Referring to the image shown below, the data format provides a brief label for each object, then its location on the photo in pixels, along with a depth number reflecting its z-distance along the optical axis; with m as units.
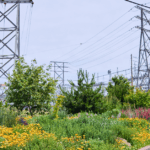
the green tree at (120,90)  16.39
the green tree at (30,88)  9.40
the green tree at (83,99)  10.28
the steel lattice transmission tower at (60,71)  37.78
